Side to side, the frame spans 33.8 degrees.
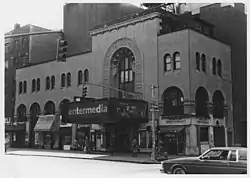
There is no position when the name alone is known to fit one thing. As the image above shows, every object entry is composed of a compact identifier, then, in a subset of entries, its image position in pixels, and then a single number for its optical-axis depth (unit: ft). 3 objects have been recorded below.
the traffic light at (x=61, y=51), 35.21
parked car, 33.01
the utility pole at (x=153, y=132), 59.88
